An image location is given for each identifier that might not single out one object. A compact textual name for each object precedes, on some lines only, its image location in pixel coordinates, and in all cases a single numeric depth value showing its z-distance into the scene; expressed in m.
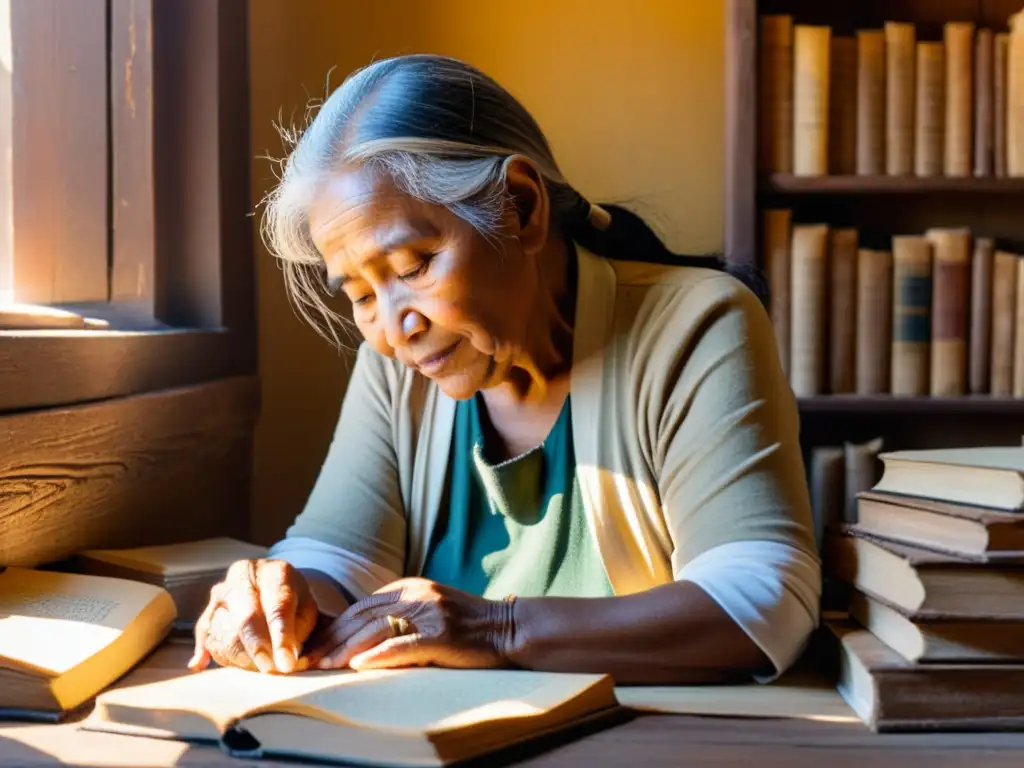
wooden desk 0.83
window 1.78
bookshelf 1.97
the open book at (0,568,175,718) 0.97
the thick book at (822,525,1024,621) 0.89
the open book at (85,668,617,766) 0.81
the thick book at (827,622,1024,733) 0.89
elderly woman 1.05
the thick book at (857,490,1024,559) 0.90
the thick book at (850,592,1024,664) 0.89
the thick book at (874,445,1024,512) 0.92
